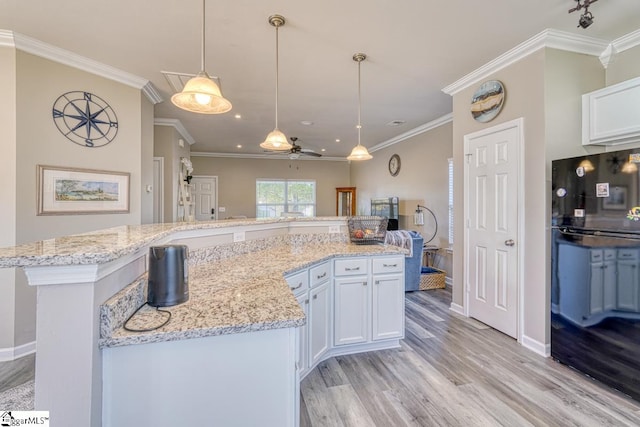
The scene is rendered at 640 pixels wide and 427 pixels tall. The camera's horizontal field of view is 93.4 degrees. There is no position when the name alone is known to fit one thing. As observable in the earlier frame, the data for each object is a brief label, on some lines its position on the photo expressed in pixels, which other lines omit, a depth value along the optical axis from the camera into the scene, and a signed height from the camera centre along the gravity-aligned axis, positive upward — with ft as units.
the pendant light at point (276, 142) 9.35 +2.27
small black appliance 4.08 -0.85
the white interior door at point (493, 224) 9.53 -0.32
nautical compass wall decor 9.53 +3.18
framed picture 9.17 +0.76
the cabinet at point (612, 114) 7.72 +2.75
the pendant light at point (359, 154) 11.17 +2.26
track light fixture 6.73 +4.57
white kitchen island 3.00 -1.47
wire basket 9.82 -0.49
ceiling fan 17.49 +3.88
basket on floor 15.37 -3.29
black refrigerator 6.51 -1.21
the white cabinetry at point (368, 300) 8.45 -2.44
